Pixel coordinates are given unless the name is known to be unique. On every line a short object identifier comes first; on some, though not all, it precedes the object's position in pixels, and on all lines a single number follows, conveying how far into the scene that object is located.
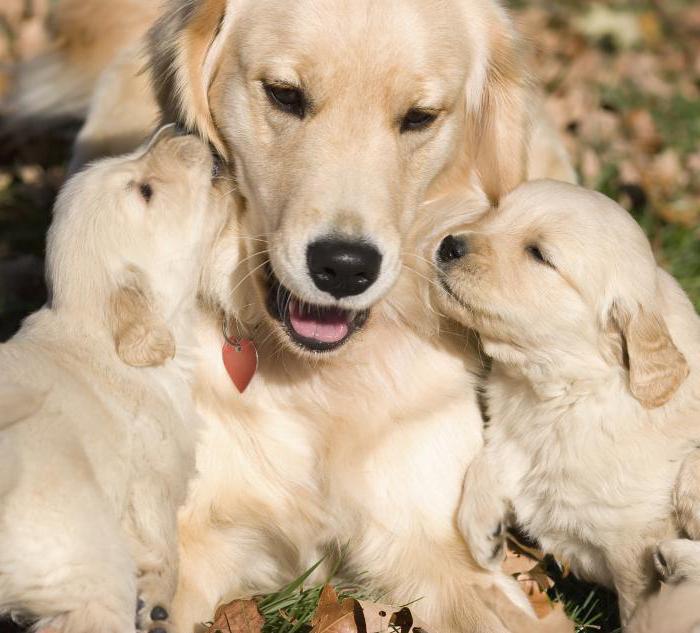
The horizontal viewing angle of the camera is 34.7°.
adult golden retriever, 3.01
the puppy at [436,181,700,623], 2.98
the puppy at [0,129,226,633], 2.58
